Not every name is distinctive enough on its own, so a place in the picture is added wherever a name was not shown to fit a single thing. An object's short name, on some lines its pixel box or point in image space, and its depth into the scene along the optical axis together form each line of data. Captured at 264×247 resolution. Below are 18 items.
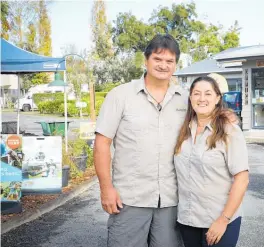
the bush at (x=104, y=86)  42.28
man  2.72
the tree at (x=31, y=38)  41.57
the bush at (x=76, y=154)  8.05
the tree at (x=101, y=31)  49.12
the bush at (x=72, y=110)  30.70
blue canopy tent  8.45
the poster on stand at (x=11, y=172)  5.52
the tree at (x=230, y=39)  48.68
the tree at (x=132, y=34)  52.69
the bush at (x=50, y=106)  34.16
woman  2.53
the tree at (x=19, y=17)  37.42
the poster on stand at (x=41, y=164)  6.66
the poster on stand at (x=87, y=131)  9.33
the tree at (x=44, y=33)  44.62
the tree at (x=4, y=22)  26.38
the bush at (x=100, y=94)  37.69
